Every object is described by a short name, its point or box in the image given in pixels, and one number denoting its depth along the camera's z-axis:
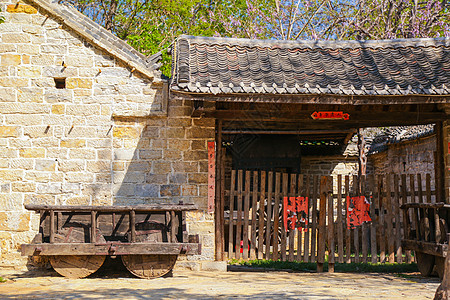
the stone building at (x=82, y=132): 8.44
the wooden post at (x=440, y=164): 9.12
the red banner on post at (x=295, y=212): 9.02
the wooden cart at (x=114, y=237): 7.38
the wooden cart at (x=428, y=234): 7.56
